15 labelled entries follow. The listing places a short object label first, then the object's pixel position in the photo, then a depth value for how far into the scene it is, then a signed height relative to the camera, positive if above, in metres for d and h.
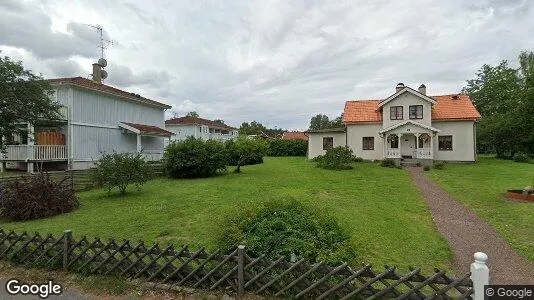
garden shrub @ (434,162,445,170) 26.37 -1.32
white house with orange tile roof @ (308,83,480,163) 30.66 +2.16
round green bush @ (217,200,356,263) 5.37 -1.48
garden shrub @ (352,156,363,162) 32.84 -0.87
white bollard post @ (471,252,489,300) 4.07 -1.61
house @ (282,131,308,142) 72.46 +3.83
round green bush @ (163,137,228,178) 21.19 -0.45
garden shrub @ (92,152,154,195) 14.59 -0.91
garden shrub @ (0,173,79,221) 11.10 -1.66
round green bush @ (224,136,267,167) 23.98 +0.22
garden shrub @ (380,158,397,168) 28.29 -1.12
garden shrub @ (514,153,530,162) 33.49 -0.86
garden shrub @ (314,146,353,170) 26.44 -0.69
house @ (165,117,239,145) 49.50 +3.87
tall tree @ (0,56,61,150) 14.22 +2.51
